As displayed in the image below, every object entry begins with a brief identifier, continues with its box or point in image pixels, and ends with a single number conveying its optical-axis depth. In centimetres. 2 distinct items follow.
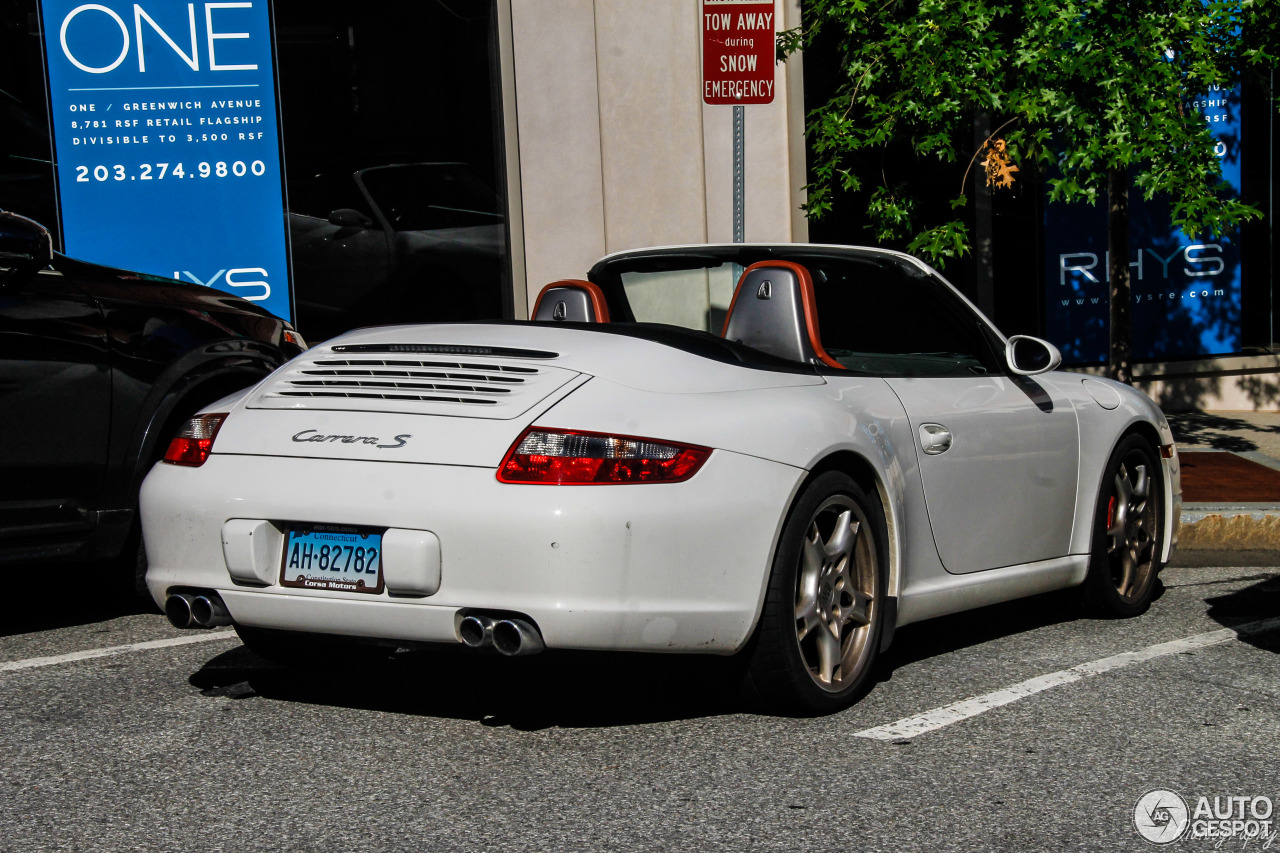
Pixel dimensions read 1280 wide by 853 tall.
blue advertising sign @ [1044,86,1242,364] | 1238
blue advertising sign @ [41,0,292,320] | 1031
